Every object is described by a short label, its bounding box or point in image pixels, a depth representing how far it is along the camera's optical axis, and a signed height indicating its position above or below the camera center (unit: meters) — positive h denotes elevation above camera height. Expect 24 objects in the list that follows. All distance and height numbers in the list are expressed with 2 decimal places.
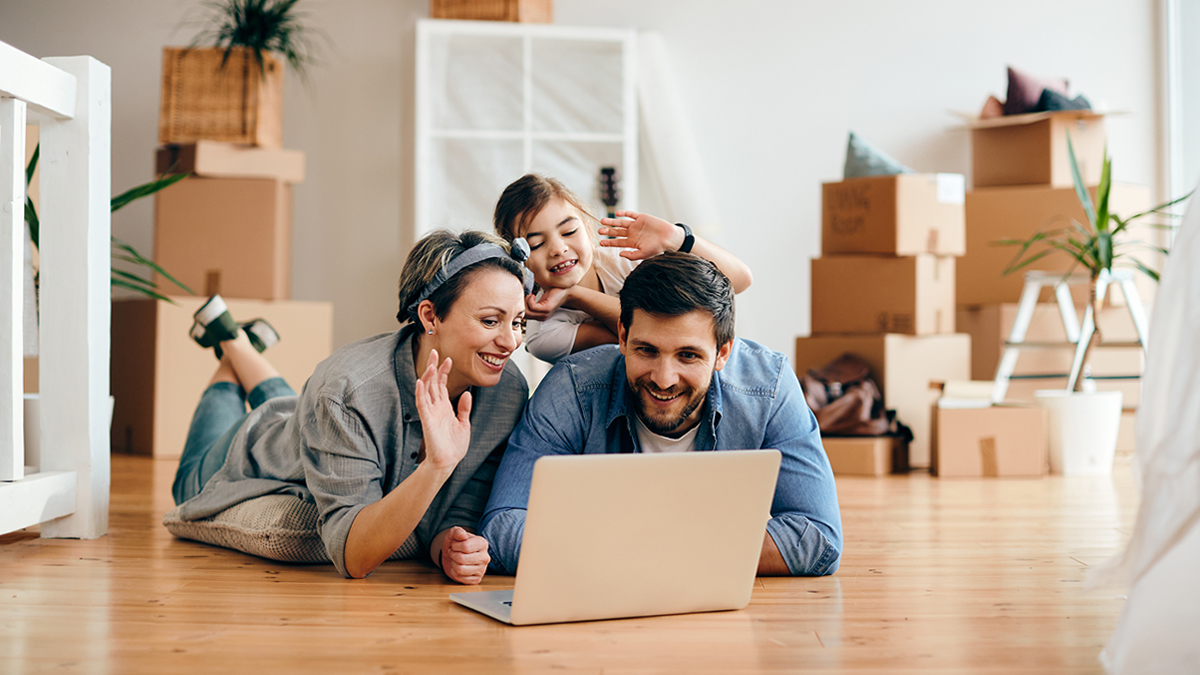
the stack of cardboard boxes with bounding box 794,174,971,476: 3.51 +0.21
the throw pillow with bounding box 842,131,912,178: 3.62 +0.69
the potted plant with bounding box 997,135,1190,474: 3.32 -0.20
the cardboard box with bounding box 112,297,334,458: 3.71 -0.07
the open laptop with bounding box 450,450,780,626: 1.29 -0.27
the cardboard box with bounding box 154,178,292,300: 3.81 +0.42
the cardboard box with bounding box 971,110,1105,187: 3.86 +0.80
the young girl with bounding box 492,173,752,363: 1.90 +0.16
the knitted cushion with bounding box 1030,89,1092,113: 3.84 +0.96
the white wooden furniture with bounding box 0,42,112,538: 2.04 +0.09
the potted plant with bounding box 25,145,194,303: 2.24 +0.38
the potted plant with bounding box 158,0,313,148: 3.79 +1.01
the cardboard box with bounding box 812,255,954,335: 3.53 +0.18
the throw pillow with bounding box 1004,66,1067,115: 3.93 +1.03
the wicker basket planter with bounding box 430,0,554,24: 4.09 +1.40
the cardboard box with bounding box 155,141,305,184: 3.78 +0.72
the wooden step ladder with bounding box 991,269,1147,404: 3.43 +0.09
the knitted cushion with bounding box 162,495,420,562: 1.80 -0.36
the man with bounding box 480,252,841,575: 1.59 -0.13
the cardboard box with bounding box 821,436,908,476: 3.33 -0.38
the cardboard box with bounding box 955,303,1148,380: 3.78 +0.03
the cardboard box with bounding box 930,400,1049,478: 3.30 -0.33
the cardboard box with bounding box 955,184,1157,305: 3.86 +0.49
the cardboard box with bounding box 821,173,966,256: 3.51 +0.48
